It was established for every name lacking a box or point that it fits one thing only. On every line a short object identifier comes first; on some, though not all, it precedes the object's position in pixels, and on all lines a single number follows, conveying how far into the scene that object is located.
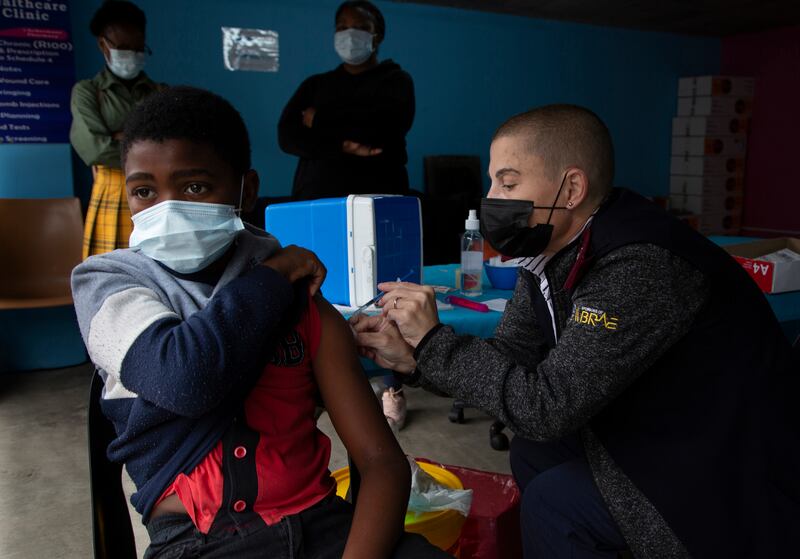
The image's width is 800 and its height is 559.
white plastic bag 1.55
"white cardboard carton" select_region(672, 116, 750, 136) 7.75
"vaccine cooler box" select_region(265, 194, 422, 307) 1.95
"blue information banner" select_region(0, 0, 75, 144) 4.11
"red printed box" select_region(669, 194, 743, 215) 7.87
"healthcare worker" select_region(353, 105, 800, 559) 1.15
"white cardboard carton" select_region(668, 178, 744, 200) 7.82
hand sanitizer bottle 2.21
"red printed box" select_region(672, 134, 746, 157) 7.76
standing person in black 3.08
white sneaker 3.16
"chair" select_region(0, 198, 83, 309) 4.00
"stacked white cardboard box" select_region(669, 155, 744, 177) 7.78
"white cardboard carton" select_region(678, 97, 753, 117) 7.71
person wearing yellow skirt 3.49
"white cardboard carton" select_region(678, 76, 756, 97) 7.63
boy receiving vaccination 0.95
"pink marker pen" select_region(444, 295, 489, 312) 1.96
